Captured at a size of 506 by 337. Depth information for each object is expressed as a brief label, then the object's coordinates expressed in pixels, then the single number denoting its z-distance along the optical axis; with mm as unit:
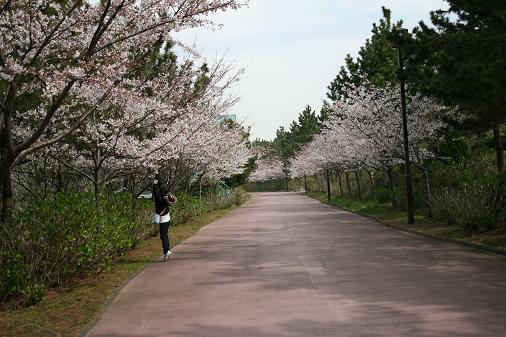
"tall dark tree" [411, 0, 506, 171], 11562
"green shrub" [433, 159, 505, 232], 14263
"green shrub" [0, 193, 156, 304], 7848
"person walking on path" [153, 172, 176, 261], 12164
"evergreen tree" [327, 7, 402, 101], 31109
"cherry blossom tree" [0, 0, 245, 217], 7168
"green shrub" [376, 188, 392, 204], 28625
